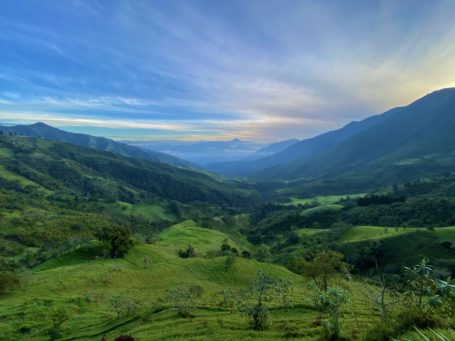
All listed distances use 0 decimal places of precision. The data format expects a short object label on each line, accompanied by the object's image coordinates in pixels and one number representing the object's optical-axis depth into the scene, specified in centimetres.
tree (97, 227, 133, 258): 9144
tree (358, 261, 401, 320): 1671
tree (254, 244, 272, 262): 14289
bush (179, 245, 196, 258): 10669
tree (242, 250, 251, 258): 13302
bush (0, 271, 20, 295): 6126
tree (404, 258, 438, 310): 1265
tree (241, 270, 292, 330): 3266
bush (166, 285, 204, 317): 4050
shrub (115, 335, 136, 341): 3155
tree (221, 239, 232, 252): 13466
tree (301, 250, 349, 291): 5903
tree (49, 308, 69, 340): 4112
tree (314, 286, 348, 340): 2350
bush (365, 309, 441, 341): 1598
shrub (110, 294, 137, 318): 4568
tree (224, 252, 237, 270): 8678
